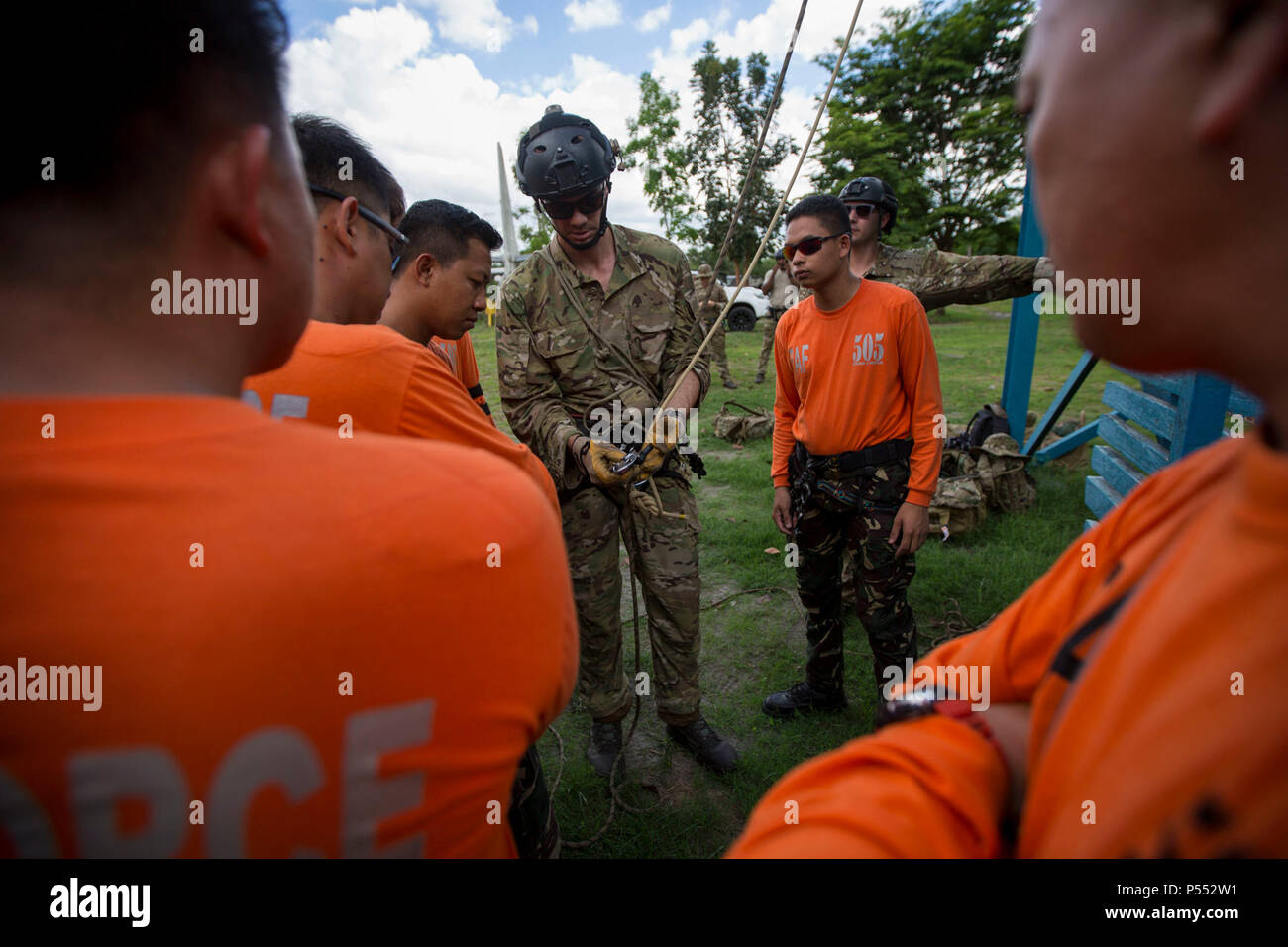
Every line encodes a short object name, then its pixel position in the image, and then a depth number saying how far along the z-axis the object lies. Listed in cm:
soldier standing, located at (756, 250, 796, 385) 574
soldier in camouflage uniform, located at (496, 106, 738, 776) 325
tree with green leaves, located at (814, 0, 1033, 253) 2445
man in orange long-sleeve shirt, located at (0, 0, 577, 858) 60
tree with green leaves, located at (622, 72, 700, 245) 2634
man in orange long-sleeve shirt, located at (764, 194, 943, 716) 319
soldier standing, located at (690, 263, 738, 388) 1065
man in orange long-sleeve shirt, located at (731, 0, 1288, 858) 53
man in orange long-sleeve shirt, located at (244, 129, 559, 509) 158
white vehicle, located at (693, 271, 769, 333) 2023
